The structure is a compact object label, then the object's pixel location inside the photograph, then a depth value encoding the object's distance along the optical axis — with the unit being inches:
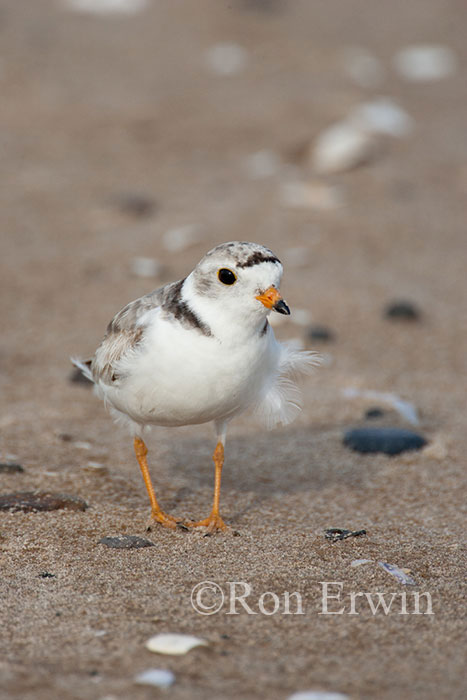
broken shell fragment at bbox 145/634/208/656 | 241.8
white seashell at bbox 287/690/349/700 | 219.6
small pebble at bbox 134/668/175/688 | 225.8
